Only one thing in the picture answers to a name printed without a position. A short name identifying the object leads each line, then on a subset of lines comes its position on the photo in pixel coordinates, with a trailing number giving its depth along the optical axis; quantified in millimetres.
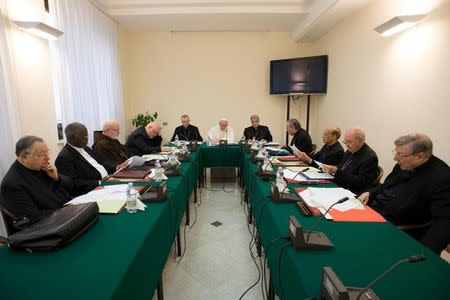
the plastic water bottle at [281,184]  1828
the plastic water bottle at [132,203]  1531
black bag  1101
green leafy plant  5652
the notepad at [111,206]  1501
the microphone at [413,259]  693
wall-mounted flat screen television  5246
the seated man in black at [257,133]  5094
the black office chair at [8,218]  1469
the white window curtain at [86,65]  3529
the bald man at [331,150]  2877
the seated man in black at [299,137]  3881
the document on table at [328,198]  1579
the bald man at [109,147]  2938
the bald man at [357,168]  2143
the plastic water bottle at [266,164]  2489
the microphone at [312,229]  1165
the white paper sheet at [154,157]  3020
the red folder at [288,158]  3066
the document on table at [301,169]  2449
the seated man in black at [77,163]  2127
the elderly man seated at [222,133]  4955
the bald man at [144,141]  3676
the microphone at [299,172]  2169
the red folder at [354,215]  1420
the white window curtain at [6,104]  2537
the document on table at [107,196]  1632
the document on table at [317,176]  2182
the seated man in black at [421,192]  1406
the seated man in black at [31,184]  1433
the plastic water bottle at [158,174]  2184
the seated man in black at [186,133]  5059
